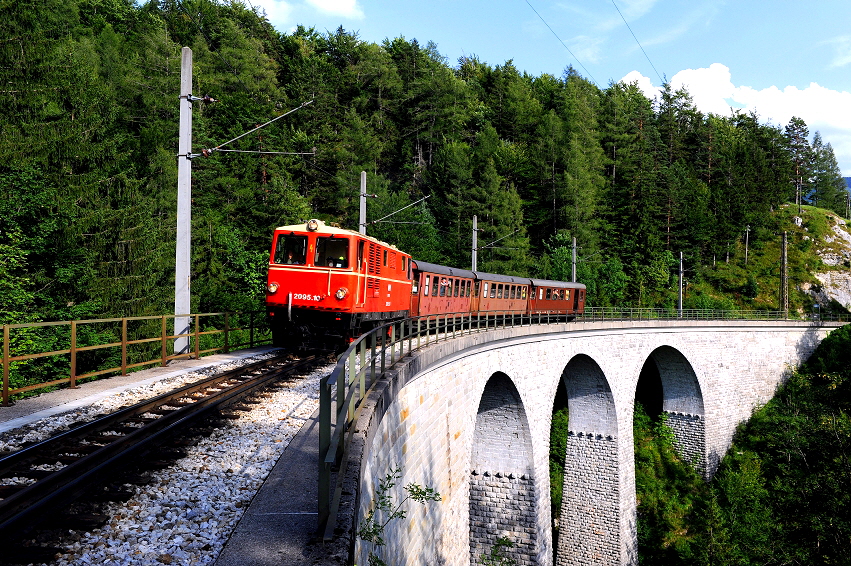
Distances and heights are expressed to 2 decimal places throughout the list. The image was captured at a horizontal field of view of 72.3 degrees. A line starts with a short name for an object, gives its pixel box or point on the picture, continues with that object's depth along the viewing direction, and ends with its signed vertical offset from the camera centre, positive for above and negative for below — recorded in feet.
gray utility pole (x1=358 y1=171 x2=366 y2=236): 59.11 +9.52
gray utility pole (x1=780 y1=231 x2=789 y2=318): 143.82 +5.90
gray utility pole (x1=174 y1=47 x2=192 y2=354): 40.11 +6.59
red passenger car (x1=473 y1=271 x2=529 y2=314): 84.79 +1.44
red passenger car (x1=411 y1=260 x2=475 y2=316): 66.74 +1.51
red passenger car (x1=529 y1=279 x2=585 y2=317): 99.35 +1.22
